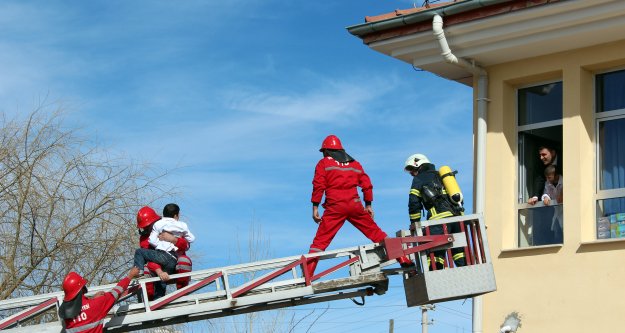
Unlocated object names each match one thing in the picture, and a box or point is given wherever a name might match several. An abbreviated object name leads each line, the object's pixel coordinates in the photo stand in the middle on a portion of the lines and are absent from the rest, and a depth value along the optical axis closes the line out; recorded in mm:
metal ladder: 11805
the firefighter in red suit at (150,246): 12430
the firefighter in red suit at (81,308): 11773
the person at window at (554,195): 13834
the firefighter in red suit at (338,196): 12469
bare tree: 19094
